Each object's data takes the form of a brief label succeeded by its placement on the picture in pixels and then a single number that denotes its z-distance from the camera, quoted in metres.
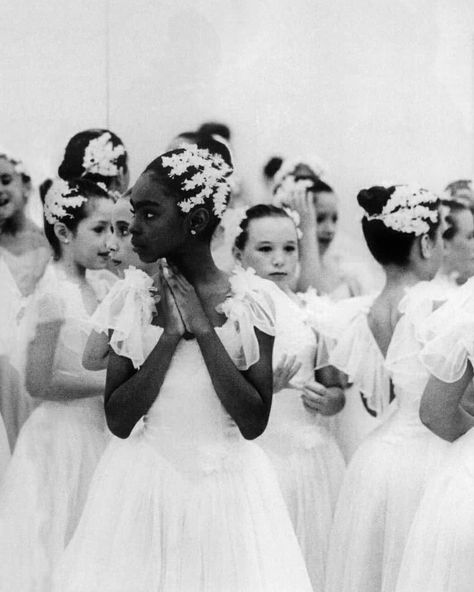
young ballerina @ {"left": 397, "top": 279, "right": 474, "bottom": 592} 5.00
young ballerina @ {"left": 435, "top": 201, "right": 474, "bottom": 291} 7.26
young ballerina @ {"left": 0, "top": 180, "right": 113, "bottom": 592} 6.06
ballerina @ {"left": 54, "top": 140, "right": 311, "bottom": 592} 4.83
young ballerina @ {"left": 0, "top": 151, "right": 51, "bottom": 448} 6.61
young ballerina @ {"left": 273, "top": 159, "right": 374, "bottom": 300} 7.24
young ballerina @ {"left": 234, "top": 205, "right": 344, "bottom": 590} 6.40
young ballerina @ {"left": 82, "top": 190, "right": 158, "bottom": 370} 5.88
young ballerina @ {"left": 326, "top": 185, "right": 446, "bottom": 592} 6.05
